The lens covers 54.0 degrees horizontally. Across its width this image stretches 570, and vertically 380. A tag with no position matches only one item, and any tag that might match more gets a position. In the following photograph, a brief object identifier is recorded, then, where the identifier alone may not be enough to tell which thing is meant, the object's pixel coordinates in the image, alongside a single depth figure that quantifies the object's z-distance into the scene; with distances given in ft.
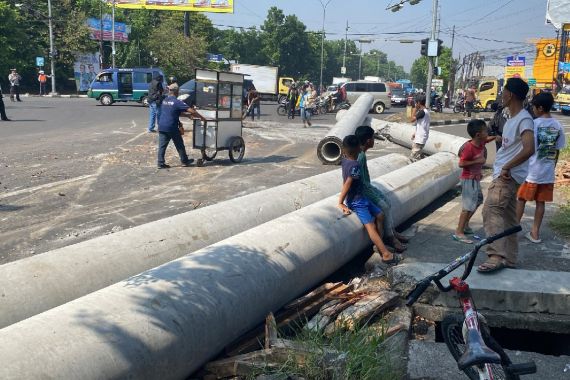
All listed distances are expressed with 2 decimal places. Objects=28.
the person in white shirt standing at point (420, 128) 35.53
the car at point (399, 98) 136.05
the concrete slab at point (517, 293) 14.07
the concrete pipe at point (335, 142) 38.63
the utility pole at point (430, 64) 75.61
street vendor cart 35.01
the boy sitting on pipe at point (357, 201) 17.66
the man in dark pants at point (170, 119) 33.76
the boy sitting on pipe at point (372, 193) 18.39
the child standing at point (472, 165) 19.69
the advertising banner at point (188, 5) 151.43
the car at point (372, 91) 103.71
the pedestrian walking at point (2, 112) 57.61
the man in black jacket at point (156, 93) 47.21
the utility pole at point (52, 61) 129.70
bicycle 9.27
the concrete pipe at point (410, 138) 39.14
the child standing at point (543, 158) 19.13
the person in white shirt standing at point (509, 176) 15.23
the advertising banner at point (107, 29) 160.33
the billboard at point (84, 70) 148.77
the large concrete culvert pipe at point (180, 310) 8.95
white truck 136.67
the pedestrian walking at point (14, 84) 89.09
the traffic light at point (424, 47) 73.72
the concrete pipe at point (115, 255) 11.71
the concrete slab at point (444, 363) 11.61
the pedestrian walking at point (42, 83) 123.04
